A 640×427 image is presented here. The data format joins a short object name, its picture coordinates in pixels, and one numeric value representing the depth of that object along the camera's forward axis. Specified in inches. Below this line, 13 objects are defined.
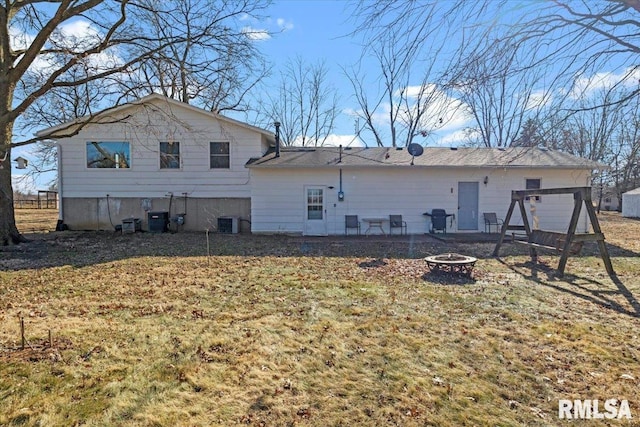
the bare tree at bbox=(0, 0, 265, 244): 276.5
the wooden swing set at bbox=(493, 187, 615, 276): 277.0
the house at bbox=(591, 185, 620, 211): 1361.0
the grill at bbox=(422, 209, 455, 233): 539.5
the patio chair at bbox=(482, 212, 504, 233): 546.3
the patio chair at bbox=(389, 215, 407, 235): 538.9
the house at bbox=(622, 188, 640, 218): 1025.5
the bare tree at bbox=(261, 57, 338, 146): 1195.3
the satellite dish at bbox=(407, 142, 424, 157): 558.3
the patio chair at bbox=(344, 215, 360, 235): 535.2
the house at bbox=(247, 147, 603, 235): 537.3
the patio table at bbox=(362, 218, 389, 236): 543.2
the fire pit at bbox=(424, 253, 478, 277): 271.1
